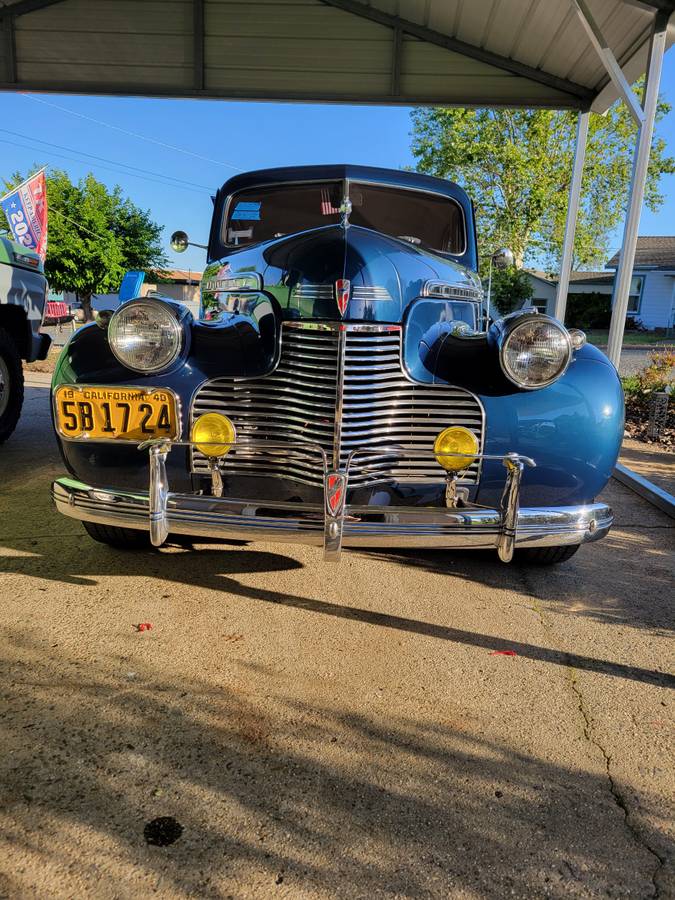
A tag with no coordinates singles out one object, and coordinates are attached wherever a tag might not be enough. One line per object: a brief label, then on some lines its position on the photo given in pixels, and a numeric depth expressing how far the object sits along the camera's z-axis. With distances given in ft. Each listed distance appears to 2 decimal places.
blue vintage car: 7.73
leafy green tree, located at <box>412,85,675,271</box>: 74.23
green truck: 16.69
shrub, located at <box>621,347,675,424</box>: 24.84
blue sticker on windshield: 12.67
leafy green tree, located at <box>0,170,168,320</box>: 93.81
